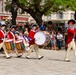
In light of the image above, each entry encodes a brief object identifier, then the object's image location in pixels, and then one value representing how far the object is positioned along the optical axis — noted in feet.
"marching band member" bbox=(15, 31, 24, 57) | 44.97
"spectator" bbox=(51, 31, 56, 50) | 65.23
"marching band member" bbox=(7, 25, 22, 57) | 44.48
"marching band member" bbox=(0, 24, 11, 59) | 42.25
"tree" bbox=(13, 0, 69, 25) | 82.96
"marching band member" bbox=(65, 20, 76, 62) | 39.57
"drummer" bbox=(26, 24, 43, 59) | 41.65
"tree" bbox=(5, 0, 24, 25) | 88.68
